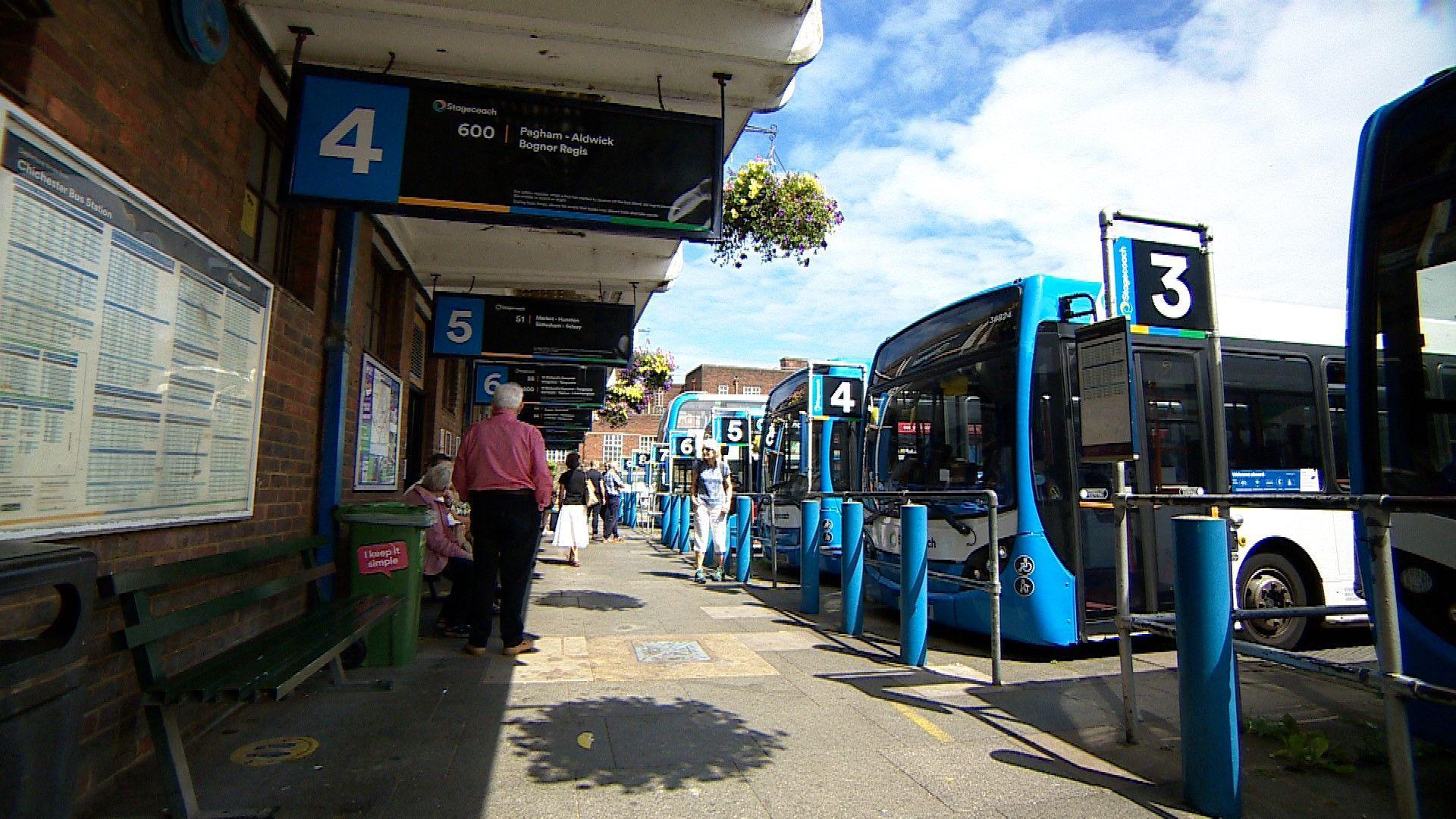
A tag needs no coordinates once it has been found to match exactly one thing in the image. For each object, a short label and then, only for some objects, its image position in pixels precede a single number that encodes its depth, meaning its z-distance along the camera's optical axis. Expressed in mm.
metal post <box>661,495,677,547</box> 16594
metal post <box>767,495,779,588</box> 9617
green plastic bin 5242
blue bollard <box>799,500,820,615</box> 7734
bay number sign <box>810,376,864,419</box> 9664
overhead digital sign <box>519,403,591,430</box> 14638
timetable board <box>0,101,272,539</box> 2504
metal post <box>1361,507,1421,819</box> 2611
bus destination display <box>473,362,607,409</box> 11992
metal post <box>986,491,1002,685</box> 4987
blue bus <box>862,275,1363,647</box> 5562
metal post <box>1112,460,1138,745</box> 3889
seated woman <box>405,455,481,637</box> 6363
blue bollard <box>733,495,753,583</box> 10133
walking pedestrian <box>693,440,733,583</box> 10297
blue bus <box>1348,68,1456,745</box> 3295
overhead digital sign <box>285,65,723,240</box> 4516
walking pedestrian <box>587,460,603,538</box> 16159
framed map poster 6715
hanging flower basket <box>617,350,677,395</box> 22906
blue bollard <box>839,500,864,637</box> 6609
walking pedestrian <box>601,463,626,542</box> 18922
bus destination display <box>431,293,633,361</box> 8844
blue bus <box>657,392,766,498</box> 14648
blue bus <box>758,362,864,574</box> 10828
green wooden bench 2738
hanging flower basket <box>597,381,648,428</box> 22797
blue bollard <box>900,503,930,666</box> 5492
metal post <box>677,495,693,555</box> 15430
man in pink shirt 5398
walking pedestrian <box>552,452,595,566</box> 11703
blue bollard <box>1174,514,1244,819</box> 3045
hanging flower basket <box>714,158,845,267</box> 6395
